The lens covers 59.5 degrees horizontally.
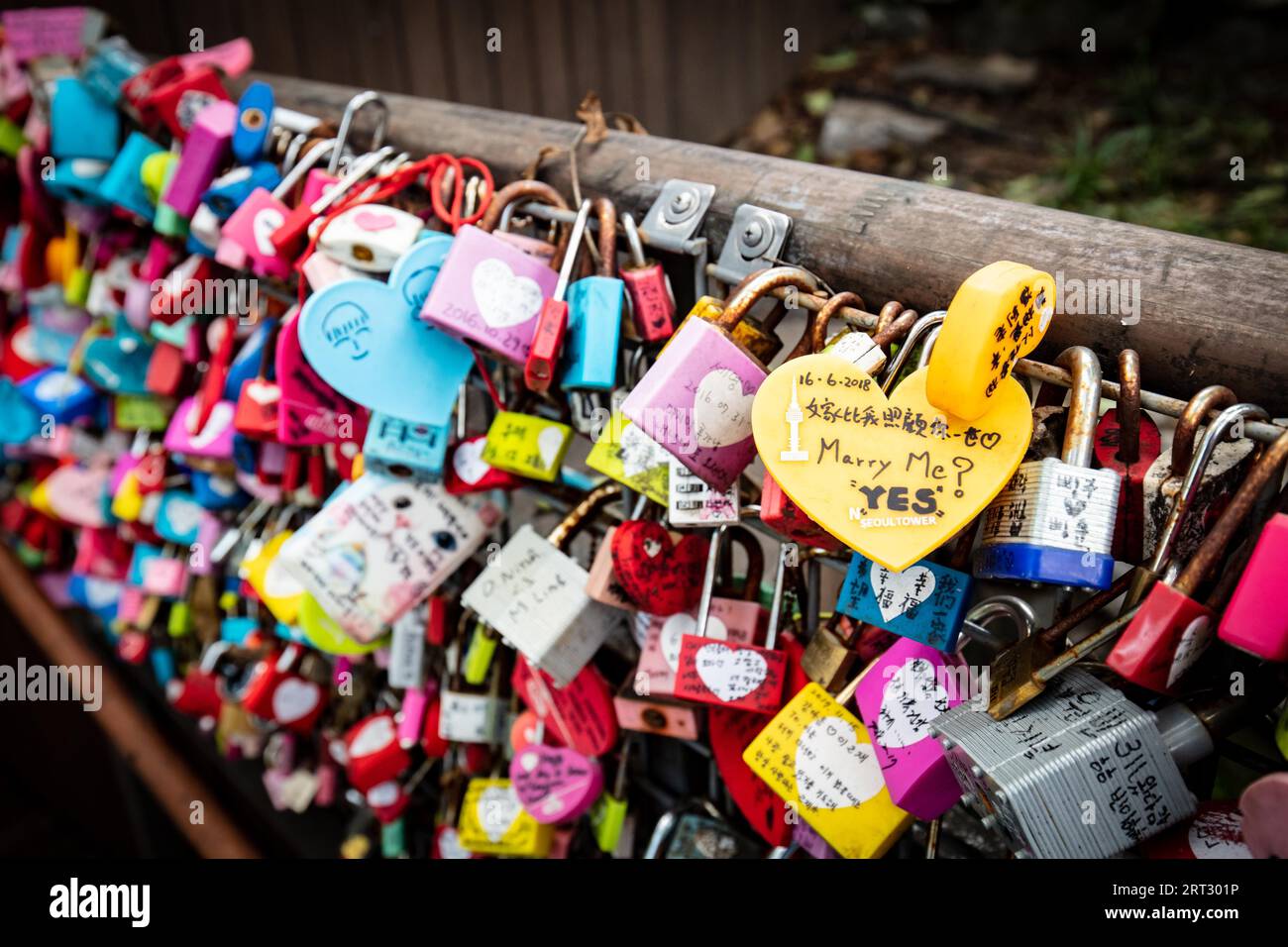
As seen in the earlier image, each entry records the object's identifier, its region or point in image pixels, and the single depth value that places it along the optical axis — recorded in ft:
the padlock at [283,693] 2.24
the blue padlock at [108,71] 2.20
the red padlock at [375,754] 2.06
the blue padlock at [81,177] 2.18
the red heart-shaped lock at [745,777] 1.42
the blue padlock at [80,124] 2.16
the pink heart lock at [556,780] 1.68
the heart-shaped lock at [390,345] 1.45
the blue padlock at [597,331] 1.31
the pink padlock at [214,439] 2.04
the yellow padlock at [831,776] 1.21
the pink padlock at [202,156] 1.89
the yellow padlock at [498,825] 1.79
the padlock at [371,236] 1.50
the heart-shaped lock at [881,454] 0.99
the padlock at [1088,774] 0.97
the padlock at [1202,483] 0.93
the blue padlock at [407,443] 1.54
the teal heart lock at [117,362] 2.42
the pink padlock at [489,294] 1.35
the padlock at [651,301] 1.33
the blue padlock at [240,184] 1.81
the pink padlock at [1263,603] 0.87
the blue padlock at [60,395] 2.68
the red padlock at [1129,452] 0.99
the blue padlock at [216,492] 2.27
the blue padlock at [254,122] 1.88
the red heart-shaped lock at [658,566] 1.36
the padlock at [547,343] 1.30
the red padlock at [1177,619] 0.92
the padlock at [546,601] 1.48
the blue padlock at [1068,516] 0.95
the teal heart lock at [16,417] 2.92
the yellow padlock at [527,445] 1.46
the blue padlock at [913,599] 1.09
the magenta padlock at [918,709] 1.13
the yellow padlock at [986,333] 0.92
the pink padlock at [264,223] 1.71
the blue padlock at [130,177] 2.08
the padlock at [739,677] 1.33
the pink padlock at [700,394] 1.13
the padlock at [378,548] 1.63
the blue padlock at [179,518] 2.42
